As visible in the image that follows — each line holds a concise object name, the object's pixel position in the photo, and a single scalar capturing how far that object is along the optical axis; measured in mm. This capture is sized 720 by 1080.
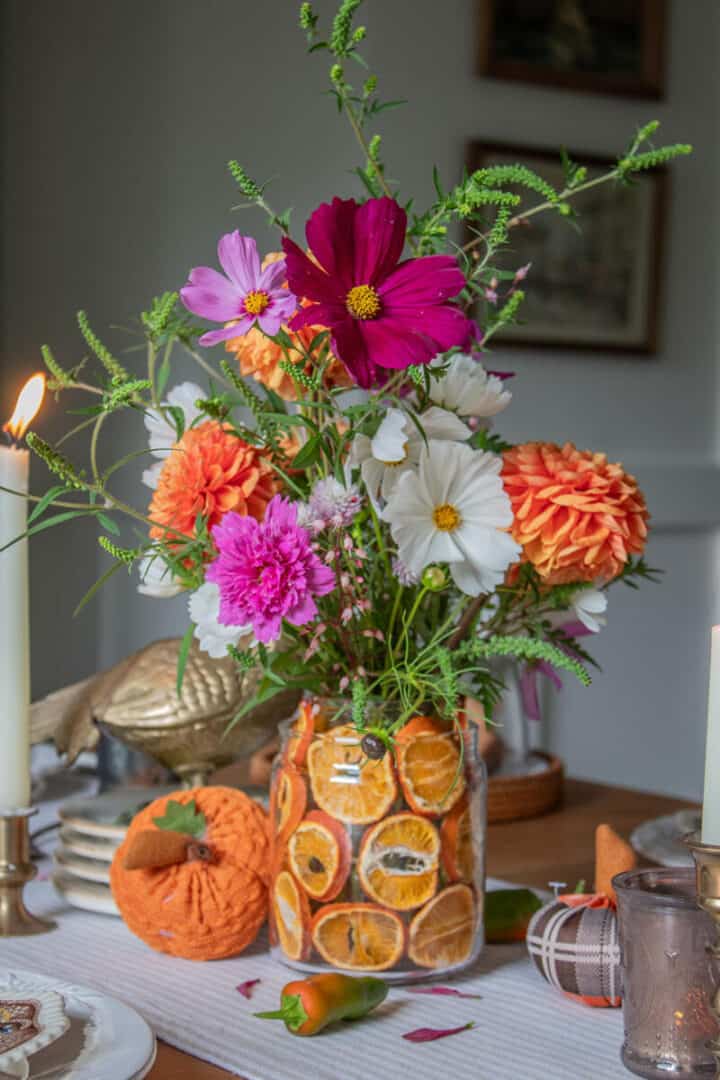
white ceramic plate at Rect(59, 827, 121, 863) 942
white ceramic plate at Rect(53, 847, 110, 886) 949
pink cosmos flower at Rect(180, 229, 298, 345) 741
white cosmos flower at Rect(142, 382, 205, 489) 830
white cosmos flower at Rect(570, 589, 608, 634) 788
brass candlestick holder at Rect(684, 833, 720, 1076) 579
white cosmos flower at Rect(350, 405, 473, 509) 734
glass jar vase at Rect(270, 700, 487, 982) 790
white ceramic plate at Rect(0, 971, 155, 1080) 624
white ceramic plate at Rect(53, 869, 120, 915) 946
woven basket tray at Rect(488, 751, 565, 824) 1244
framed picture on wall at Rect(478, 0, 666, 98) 2947
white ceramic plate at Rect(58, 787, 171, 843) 947
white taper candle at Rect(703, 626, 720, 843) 583
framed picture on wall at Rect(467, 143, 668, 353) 2996
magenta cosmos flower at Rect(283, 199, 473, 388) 701
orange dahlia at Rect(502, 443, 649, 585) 739
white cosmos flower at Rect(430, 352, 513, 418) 785
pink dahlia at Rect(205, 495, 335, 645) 710
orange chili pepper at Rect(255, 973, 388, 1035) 731
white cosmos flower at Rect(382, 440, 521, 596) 744
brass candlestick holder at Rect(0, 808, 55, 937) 903
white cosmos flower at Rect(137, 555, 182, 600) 821
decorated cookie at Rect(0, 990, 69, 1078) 616
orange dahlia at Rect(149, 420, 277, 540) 778
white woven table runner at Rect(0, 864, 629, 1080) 704
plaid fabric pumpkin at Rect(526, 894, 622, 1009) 768
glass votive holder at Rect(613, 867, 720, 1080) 667
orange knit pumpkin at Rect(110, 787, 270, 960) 845
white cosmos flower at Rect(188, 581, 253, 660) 745
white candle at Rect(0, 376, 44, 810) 869
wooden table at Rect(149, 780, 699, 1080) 1084
